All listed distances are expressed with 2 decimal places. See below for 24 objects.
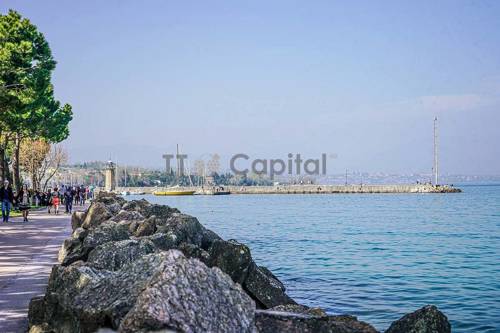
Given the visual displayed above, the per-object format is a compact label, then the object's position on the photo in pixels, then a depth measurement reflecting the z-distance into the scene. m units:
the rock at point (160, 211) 21.47
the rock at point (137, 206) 23.81
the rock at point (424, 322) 6.79
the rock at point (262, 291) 9.62
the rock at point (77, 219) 20.19
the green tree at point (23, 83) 32.03
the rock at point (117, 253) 8.74
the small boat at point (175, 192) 175.38
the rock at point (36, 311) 7.69
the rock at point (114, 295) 5.89
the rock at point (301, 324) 5.91
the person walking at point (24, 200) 28.30
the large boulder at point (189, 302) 4.66
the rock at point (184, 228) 14.57
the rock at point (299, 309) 7.00
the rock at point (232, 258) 9.58
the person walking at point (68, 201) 39.71
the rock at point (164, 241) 11.77
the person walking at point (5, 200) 28.83
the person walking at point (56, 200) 37.97
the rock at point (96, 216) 18.03
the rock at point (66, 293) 6.89
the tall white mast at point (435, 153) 133.38
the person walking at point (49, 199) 40.65
